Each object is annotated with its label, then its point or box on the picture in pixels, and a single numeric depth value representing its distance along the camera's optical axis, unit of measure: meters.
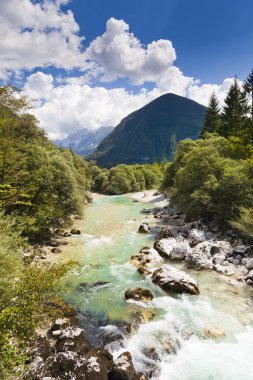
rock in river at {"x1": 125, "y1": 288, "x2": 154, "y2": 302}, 19.68
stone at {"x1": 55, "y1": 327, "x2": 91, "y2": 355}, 13.62
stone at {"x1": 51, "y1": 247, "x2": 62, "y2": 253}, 29.30
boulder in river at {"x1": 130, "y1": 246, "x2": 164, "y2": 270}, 26.02
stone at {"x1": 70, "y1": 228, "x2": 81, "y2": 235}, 37.60
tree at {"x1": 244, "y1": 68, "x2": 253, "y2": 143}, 54.36
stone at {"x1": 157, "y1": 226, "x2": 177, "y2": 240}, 33.50
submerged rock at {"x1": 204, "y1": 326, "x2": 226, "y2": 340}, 15.71
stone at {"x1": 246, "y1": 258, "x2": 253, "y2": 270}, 23.27
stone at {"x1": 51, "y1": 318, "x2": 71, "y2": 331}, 15.53
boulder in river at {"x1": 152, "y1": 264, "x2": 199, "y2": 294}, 20.69
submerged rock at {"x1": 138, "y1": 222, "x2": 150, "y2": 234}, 38.91
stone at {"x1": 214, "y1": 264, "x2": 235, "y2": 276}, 23.25
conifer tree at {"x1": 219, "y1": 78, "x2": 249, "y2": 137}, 59.88
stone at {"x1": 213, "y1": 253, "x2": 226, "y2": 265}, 25.24
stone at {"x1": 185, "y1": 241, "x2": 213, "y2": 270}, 24.91
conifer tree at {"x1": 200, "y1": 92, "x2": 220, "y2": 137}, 72.94
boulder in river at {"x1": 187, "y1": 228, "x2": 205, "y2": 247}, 30.73
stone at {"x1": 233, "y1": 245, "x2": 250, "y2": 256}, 26.06
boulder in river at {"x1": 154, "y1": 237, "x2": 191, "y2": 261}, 27.72
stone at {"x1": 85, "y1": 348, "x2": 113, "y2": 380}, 12.04
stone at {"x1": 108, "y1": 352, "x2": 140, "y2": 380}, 12.23
